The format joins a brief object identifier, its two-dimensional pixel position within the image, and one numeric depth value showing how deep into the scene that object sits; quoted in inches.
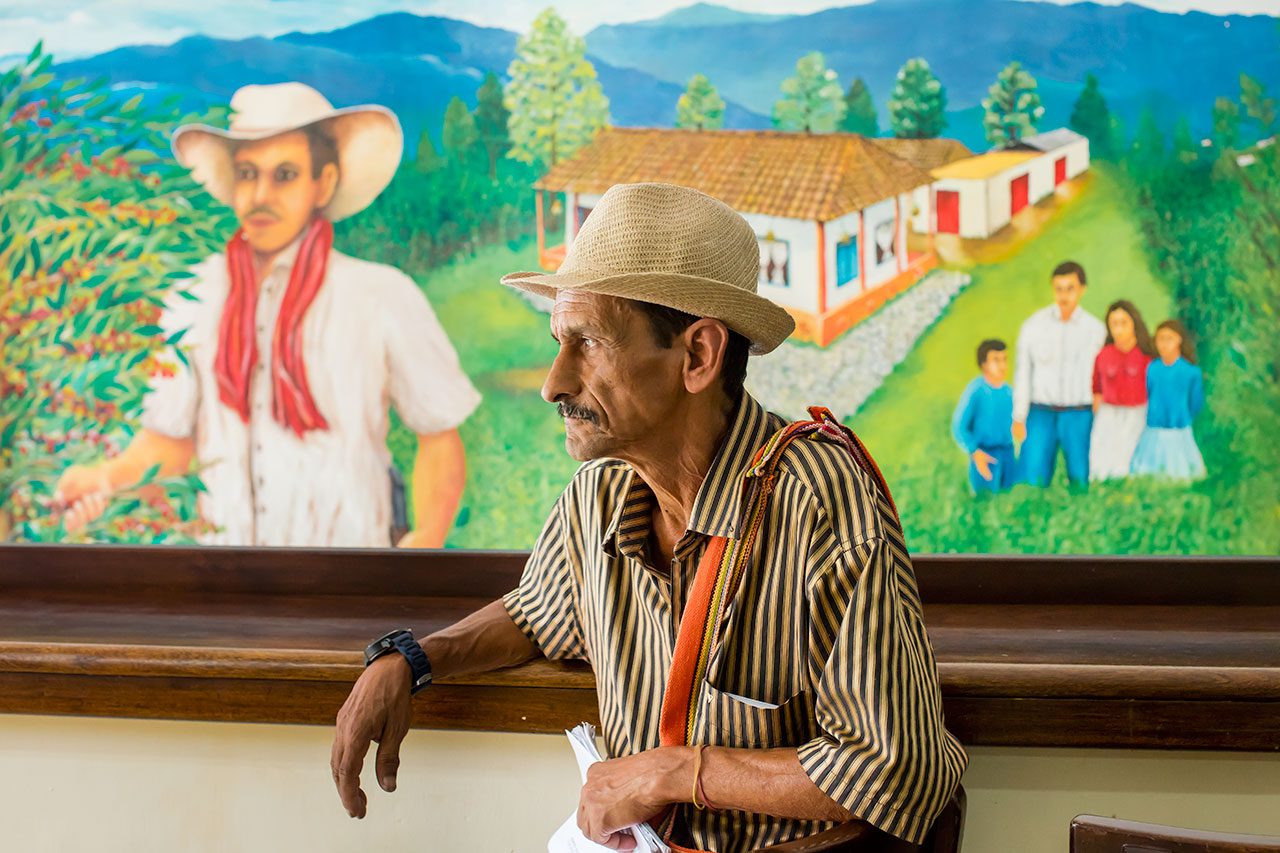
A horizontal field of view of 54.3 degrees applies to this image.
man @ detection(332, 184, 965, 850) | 53.2
